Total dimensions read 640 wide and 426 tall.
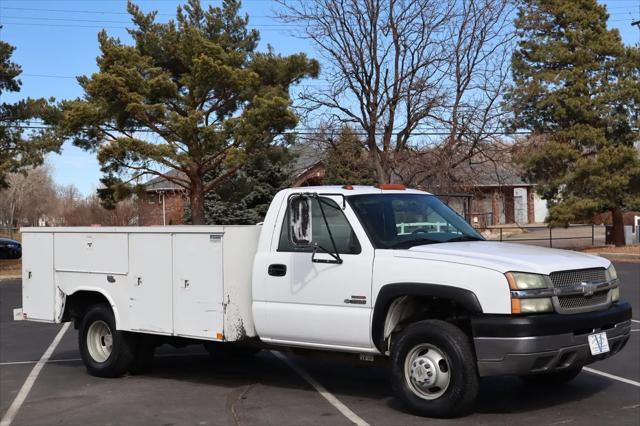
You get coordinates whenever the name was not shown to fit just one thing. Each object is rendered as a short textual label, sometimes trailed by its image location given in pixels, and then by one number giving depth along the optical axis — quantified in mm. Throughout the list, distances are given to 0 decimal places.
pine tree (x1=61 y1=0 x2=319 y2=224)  27516
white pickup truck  6133
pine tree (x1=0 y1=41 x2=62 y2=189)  29562
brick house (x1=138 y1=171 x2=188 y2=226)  41953
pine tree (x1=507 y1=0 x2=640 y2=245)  29812
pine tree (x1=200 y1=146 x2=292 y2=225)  33188
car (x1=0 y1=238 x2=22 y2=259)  36750
